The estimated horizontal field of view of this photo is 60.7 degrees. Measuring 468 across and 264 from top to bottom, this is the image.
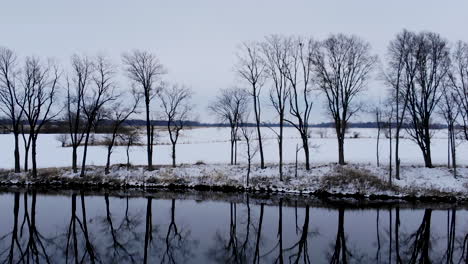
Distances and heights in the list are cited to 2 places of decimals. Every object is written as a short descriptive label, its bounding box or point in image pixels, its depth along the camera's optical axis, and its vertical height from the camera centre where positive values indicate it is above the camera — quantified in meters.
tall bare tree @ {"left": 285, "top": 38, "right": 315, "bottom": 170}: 36.69 +4.65
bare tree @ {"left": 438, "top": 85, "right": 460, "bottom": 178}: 35.44 +2.10
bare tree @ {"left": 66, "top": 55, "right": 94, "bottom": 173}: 39.66 +4.40
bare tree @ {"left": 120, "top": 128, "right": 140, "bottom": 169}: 43.20 -0.31
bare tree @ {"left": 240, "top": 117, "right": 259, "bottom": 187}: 36.22 -1.95
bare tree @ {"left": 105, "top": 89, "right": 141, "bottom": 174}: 40.47 +2.35
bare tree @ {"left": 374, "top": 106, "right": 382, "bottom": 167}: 40.42 +2.00
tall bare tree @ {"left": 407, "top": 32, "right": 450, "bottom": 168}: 34.09 +4.88
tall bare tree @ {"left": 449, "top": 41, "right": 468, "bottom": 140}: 34.09 +4.63
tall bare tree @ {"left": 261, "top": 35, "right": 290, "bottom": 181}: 36.94 +5.66
